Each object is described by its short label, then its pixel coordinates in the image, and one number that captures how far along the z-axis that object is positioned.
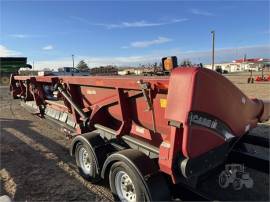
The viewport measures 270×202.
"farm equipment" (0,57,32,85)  18.48
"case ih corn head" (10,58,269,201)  2.04
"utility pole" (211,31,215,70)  23.01
